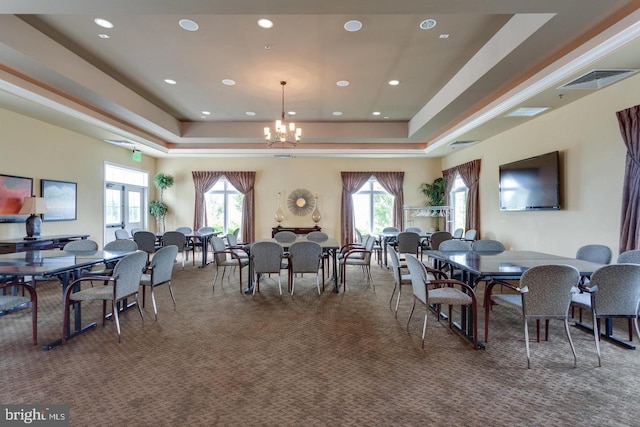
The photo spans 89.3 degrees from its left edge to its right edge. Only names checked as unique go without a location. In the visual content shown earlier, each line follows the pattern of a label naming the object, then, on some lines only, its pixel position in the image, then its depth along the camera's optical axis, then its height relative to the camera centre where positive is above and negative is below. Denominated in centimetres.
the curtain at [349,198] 1022 +48
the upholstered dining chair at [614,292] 264 -65
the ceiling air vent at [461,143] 784 +173
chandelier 559 +145
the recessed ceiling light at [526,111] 532 +172
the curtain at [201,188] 1027 +79
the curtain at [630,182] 398 +40
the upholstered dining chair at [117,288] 315 -77
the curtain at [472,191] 806 +56
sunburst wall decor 1034 +35
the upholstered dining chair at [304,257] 479 -66
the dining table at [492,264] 296 -53
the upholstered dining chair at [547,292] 259 -63
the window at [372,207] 1053 +20
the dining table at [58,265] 297 -52
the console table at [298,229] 992 -49
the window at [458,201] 920 +35
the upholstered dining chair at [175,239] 679 -55
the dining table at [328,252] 514 -64
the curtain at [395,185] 1033 +90
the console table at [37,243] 516 -52
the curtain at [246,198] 1023 +47
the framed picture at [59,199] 649 +29
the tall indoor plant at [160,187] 990 +79
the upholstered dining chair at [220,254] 519 -68
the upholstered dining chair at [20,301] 289 -81
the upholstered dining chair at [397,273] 377 -71
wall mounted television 542 +55
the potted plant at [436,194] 1001 +60
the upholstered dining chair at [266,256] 472 -64
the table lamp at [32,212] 561 +1
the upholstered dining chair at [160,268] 383 -68
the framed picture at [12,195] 561 +32
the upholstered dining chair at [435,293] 303 -81
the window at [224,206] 1052 +22
